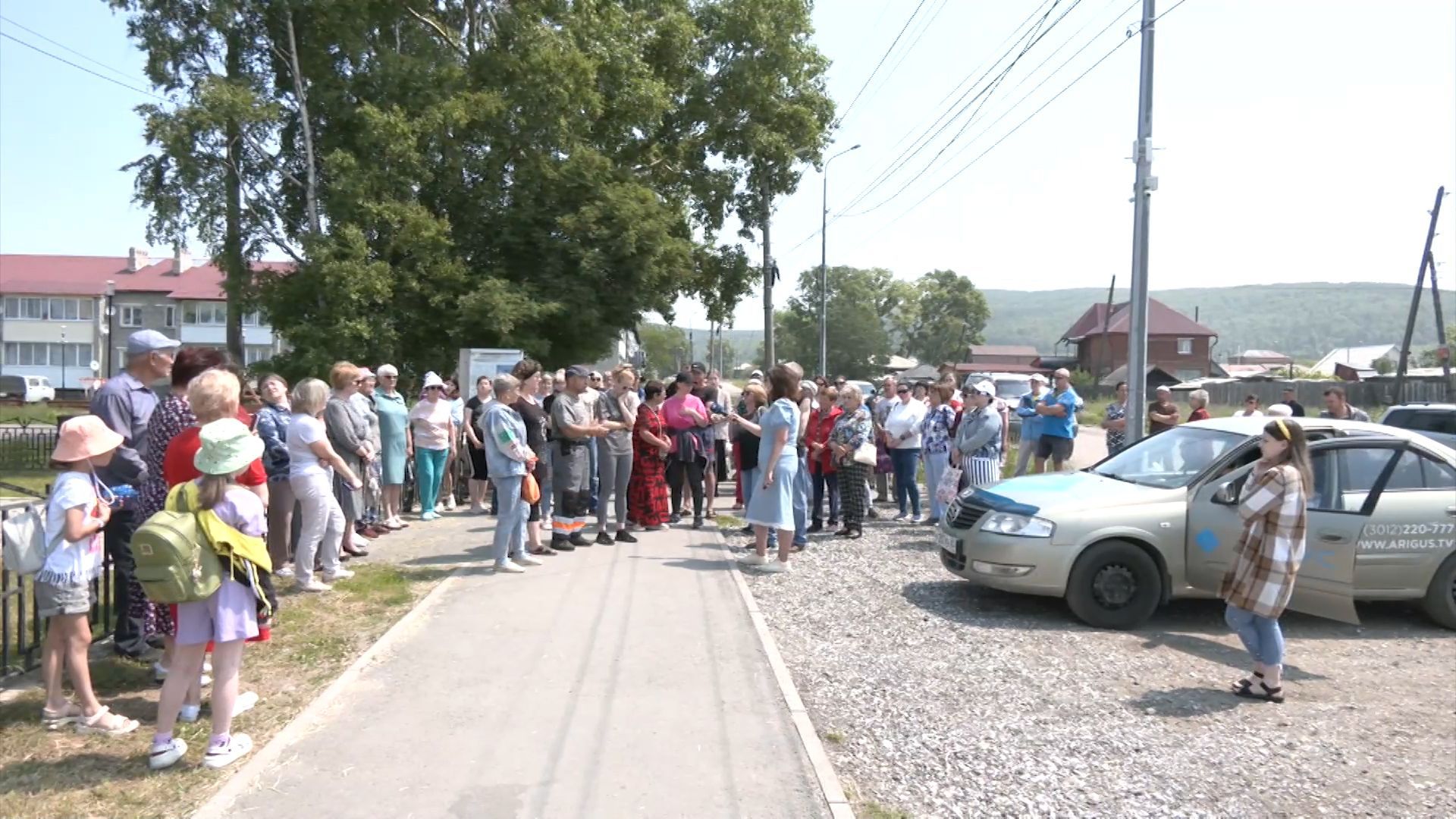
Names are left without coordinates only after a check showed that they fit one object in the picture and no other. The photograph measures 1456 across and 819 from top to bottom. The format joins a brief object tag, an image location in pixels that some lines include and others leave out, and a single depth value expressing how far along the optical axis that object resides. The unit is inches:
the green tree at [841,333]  3671.3
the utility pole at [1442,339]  1318.4
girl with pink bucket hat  191.9
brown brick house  3582.7
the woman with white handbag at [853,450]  450.6
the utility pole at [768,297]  1159.6
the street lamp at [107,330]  3085.6
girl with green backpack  183.6
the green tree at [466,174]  870.4
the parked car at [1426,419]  558.6
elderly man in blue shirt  217.9
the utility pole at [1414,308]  1437.0
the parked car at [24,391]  2471.7
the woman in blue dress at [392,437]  468.1
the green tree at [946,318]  4512.8
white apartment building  3019.2
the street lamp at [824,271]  1496.1
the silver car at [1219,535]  321.4
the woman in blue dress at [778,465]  381.7
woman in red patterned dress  451.2
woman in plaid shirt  255.1
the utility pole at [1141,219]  520.1
